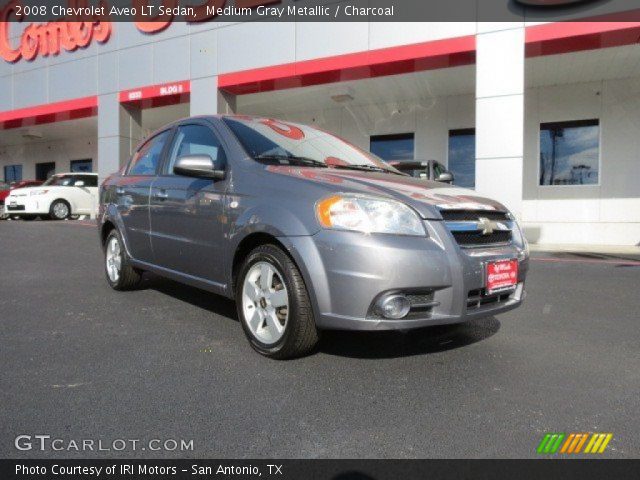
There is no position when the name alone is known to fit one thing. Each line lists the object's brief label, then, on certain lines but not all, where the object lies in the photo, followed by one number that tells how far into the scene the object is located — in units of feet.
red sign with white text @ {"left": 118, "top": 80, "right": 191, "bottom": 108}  45.09
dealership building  32.89
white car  47.50
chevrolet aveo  8.55
